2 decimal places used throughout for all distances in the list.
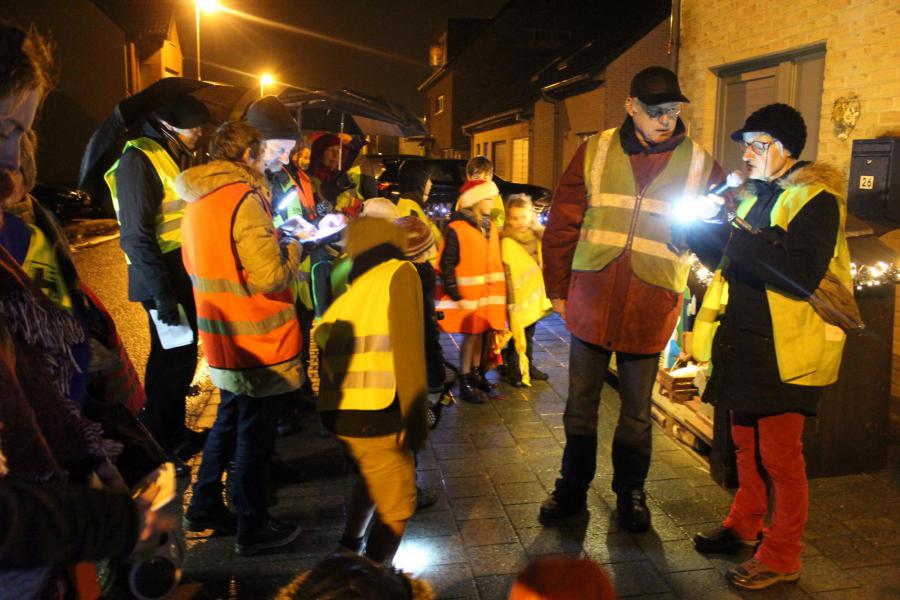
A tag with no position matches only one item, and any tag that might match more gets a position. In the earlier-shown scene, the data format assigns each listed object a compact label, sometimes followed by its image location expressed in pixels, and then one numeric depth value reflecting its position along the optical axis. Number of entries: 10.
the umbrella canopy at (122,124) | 4.47
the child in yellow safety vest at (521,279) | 6.59
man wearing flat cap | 3.83
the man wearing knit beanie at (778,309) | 3.26
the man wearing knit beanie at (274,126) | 4.66
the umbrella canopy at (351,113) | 8.30
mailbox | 5.26
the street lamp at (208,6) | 25.95
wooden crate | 5.21
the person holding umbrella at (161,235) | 4.46
